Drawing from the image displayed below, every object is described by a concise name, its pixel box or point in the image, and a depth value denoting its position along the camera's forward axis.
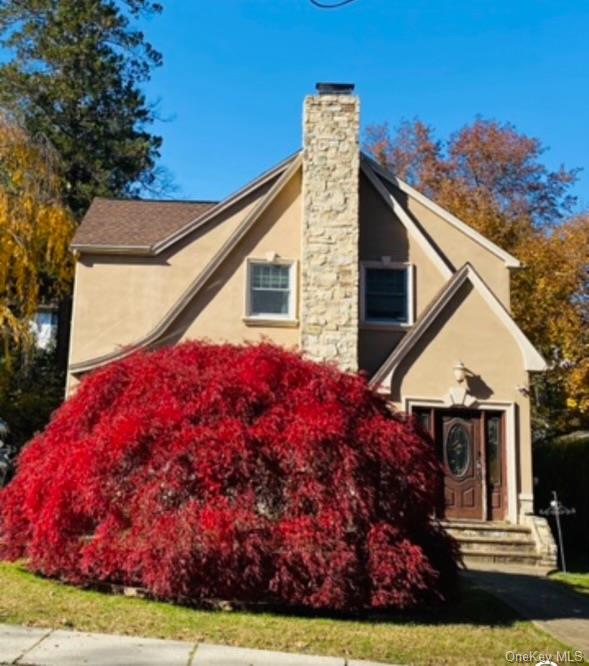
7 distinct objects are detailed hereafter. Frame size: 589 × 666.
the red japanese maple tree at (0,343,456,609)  7.40
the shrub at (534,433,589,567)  17.28
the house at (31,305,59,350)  24.25
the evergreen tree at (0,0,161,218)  26.33
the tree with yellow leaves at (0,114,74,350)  17.92
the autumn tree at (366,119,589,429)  21.81
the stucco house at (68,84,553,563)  14.55
